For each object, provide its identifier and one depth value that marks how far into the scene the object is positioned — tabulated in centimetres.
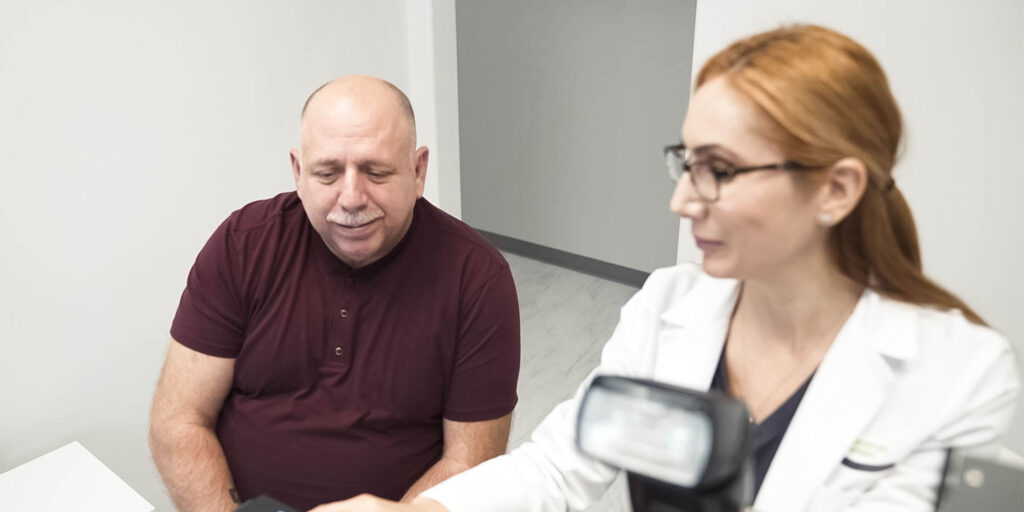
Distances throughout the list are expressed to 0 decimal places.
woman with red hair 84
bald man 140
